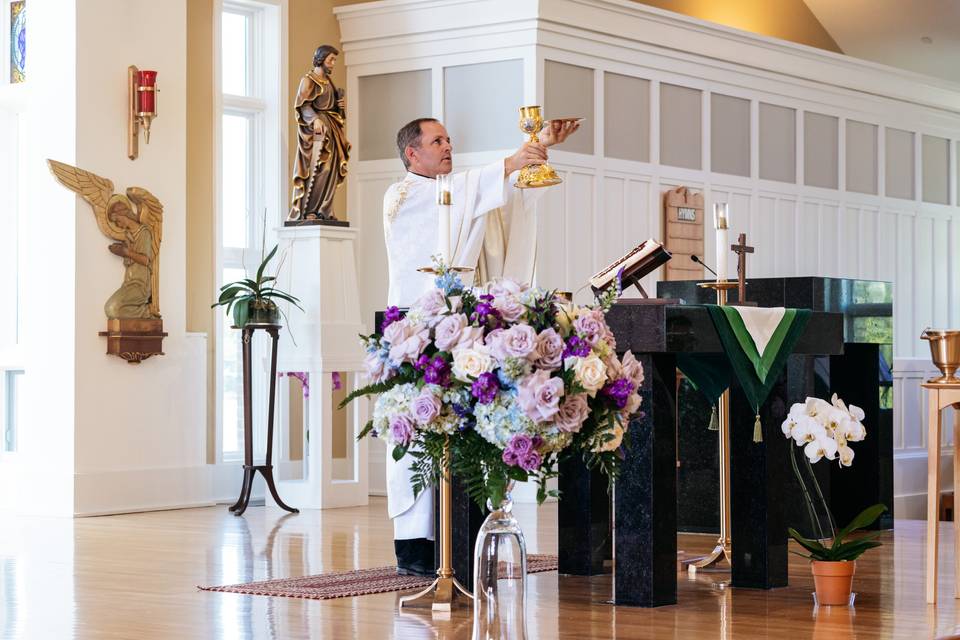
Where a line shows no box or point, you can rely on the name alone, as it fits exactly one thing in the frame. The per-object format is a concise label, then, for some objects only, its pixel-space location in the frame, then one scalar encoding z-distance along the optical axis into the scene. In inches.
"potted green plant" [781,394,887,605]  334.2
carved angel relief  563.9
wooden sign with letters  686.7
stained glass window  608.3
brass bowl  339.1
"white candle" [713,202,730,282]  356.0
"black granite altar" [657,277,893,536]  486.0
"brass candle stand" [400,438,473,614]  317.2
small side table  335.4
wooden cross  385.9
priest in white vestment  356.0
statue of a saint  599.9
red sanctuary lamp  573.3
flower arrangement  205.5
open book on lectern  353.4
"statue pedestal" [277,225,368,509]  584.0
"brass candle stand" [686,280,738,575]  385.4
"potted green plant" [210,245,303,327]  572.3
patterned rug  350.4
